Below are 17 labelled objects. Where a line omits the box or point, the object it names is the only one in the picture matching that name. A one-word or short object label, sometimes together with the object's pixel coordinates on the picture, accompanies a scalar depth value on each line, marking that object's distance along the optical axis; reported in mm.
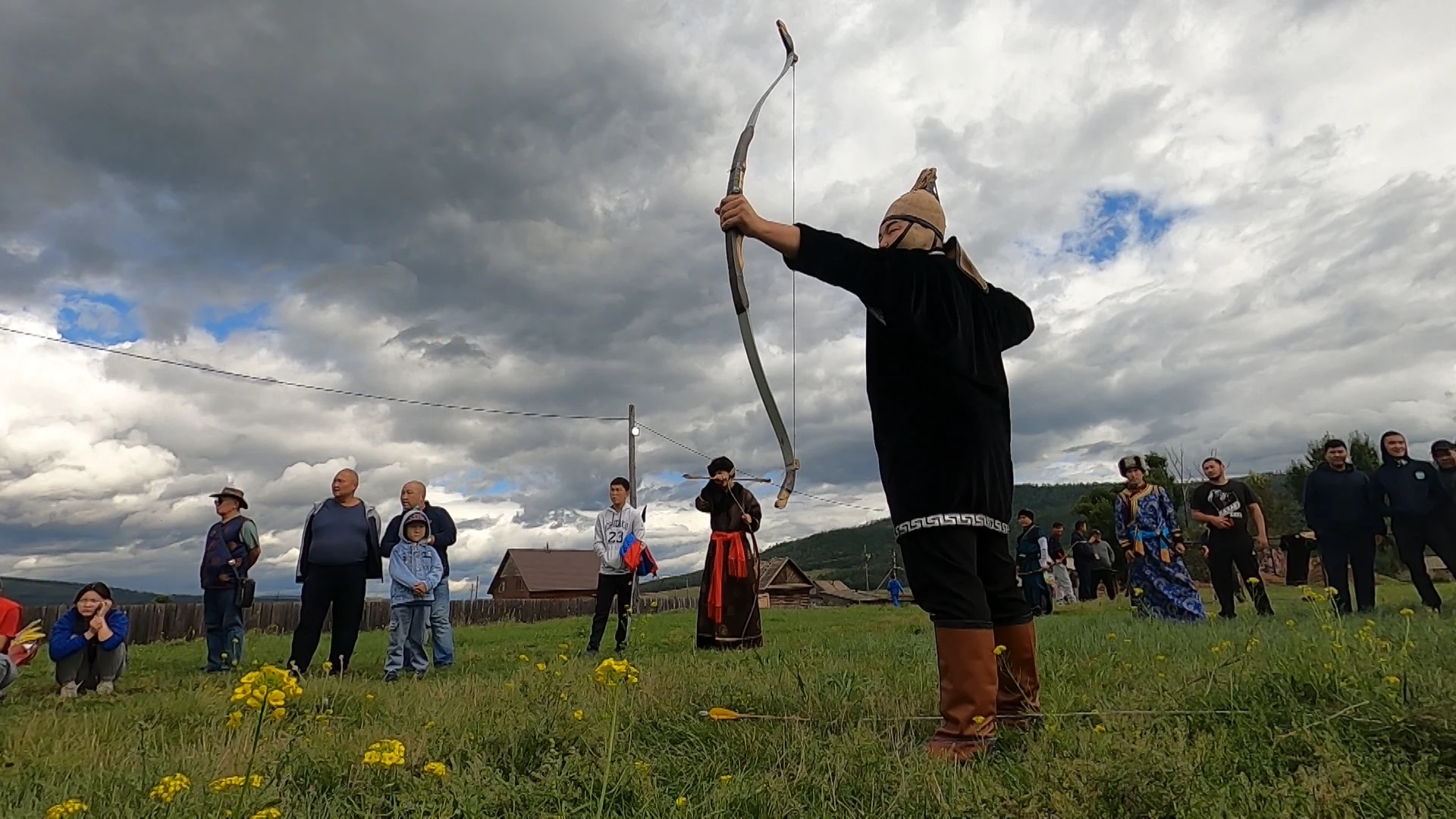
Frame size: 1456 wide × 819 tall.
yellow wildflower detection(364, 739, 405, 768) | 2090
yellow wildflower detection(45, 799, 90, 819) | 1795
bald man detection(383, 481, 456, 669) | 8016
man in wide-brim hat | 7910
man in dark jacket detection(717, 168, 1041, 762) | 2877
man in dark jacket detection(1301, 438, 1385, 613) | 7926
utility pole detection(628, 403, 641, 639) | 27500
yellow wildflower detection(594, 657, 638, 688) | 2400
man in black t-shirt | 8086
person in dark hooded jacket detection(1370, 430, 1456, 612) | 7836
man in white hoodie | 8391
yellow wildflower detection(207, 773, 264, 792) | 1838
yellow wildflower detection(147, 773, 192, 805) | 1902
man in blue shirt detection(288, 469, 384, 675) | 6645
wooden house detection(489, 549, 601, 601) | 56469
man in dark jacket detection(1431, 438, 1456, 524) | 7820
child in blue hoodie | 7207
